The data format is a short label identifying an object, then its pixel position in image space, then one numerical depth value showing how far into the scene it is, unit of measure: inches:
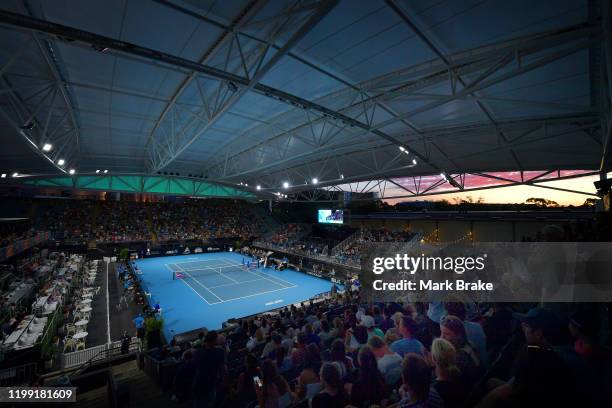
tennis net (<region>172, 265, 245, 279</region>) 946.4
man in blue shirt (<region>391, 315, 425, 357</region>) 142.5
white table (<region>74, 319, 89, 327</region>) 446.5
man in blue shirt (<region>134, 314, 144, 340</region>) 414.3
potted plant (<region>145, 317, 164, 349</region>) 358.6
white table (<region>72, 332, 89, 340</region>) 399.0
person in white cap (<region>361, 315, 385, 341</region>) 205.0
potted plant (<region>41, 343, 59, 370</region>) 340.5
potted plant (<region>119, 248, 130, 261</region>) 1113.6
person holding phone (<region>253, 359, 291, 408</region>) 140.2
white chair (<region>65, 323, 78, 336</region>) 441.1
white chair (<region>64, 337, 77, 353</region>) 397.0
